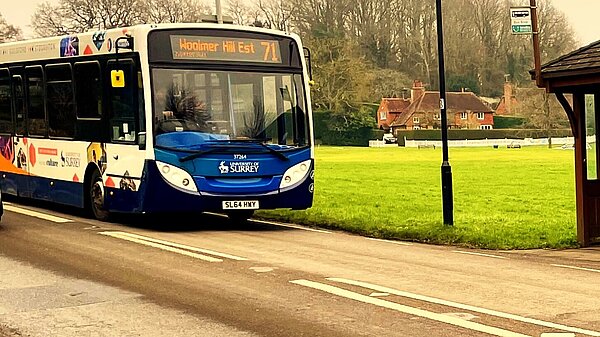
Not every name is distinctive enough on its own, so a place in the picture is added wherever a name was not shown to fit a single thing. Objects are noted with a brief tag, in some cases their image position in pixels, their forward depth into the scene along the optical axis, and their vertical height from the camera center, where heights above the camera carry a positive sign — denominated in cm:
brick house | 10694 -7
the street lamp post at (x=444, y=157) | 1778 -80
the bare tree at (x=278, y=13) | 8721 +940
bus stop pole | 1561 +88
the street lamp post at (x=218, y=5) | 2933 +349
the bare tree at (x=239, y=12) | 7412 +806
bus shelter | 1562 -40
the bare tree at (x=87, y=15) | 7094 +799
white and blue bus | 1634 +7
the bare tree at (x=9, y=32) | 7712 +777
